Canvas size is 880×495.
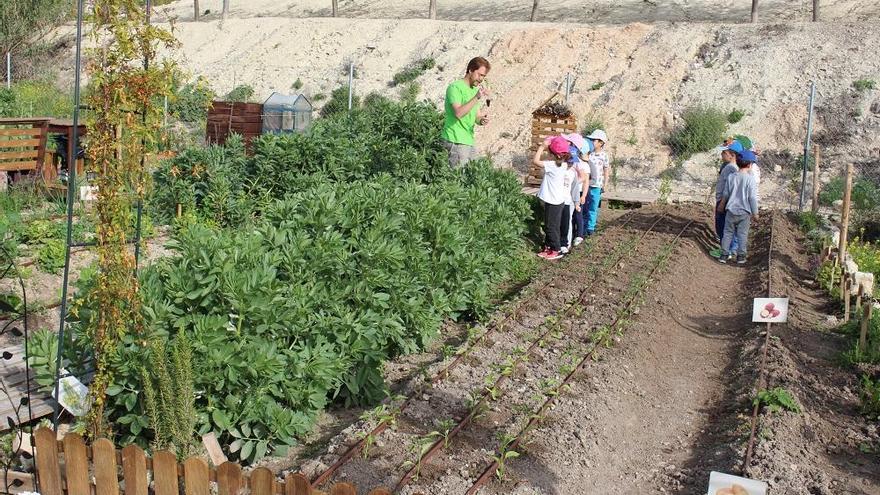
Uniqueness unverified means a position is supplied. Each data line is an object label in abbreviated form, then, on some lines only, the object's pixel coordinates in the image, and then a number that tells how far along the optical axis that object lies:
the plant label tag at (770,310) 8.14
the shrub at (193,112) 24.01
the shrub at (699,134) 23.02
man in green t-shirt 10.48
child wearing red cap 11.34
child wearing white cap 12.85
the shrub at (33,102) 22.73
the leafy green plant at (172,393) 4.93
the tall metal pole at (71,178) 4.92
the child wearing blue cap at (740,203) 11.93
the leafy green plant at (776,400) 6.64
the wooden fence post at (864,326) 7.98
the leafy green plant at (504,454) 5.49
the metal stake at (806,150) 16.33
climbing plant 5.14
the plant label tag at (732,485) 4.62
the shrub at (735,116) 24.03
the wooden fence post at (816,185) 15.06
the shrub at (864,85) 23.57
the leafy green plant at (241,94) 33.03
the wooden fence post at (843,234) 11.05
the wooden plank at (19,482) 4.87
